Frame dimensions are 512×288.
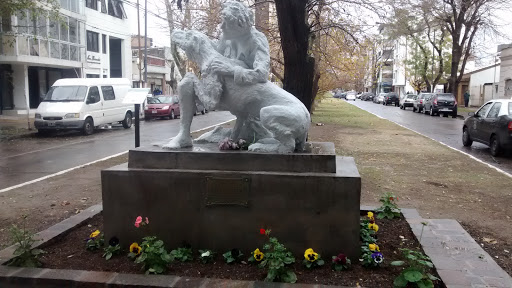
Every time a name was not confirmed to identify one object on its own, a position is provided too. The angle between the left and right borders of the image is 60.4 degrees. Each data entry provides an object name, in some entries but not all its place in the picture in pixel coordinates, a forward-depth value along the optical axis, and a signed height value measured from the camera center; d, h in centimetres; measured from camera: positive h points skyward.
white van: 1594 -32
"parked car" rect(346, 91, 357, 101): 7556 +43
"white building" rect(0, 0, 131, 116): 2300 +261
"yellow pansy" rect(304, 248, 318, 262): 368 -131
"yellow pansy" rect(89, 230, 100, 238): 430 -134
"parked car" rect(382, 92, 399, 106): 5212 +12
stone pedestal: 385 -90
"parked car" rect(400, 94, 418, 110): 4179 -8
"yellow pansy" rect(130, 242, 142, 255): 387 -133
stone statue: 406 +12
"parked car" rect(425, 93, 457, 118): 2983 -29
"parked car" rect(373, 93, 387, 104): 5727 +24
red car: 2488 -60
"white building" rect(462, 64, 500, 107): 3808 +158
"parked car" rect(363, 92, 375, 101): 7494 +46
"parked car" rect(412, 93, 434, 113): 3428 -6
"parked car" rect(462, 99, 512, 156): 1126 -69
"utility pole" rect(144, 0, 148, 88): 2873 +252
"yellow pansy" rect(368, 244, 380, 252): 386 -129
